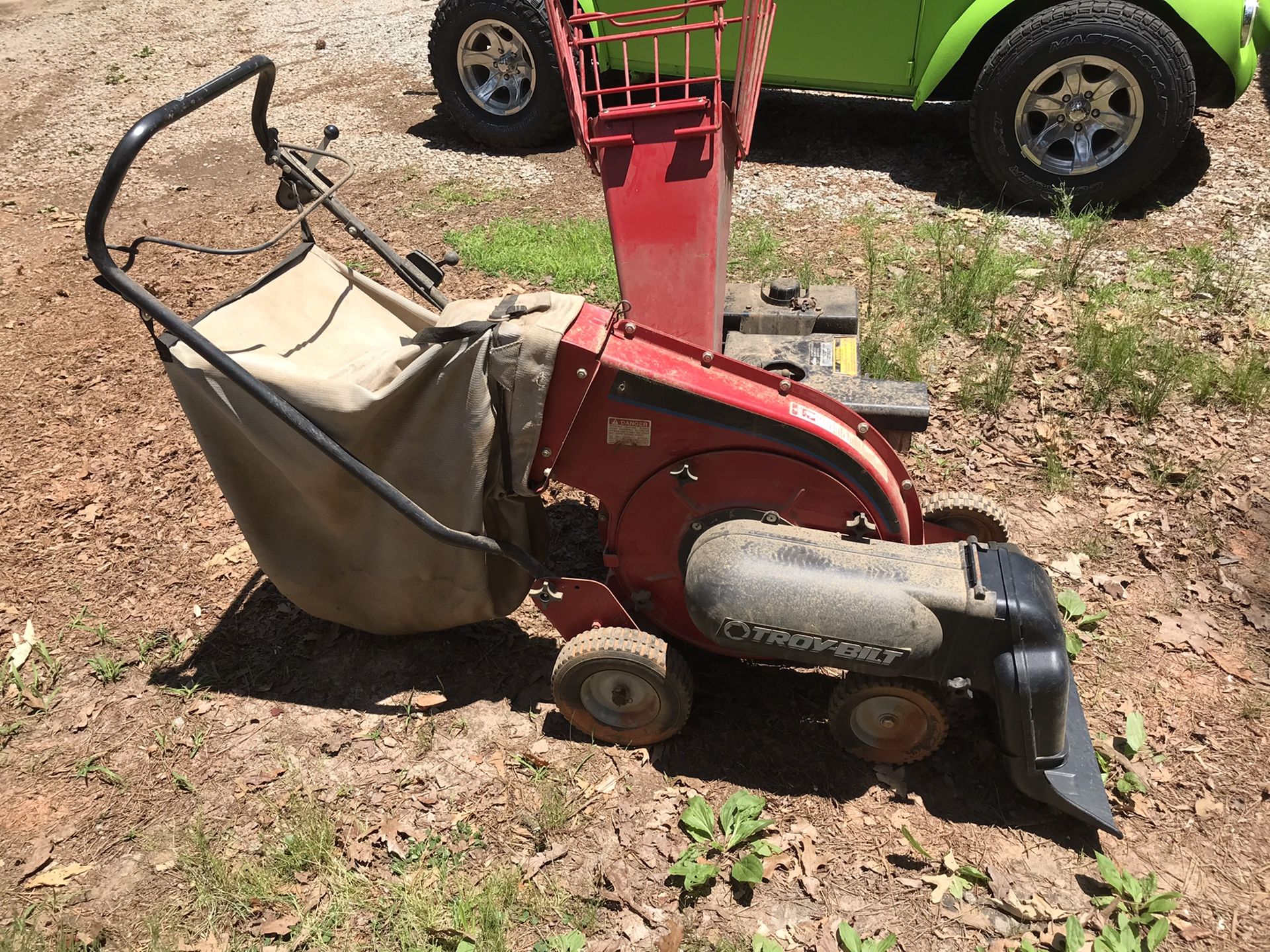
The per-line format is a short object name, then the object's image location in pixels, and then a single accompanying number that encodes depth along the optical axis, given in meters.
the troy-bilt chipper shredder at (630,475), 2.65
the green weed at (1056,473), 4.20
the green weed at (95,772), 3.19
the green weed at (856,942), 2.61
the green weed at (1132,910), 2.58
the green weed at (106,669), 3.54
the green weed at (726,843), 2.79
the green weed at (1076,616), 3.58
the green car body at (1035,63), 5.55
